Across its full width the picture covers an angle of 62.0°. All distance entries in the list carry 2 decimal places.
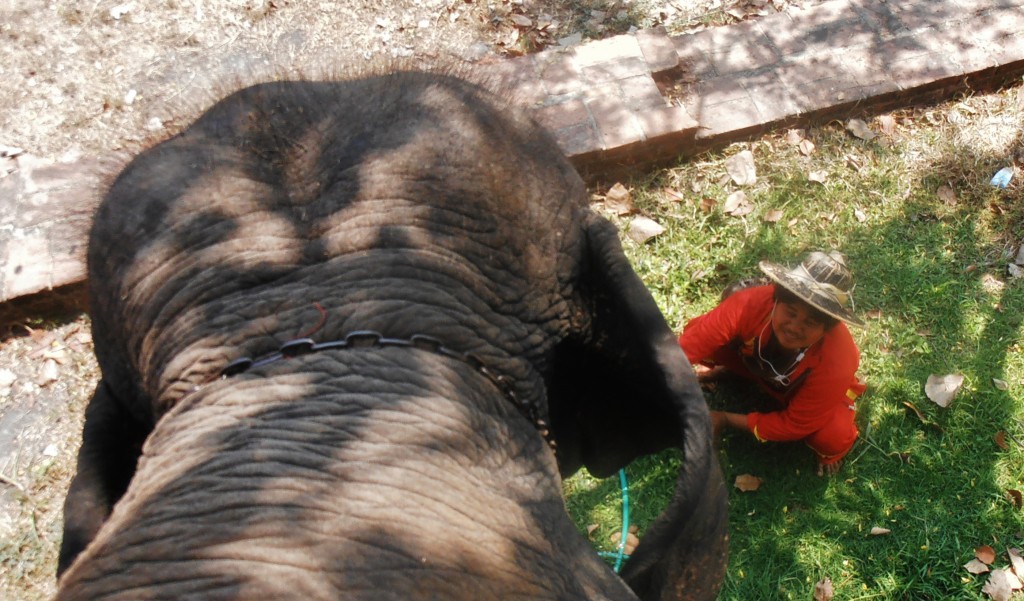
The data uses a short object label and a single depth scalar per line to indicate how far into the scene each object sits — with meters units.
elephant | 1.69
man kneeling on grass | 3.88
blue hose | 4.23
